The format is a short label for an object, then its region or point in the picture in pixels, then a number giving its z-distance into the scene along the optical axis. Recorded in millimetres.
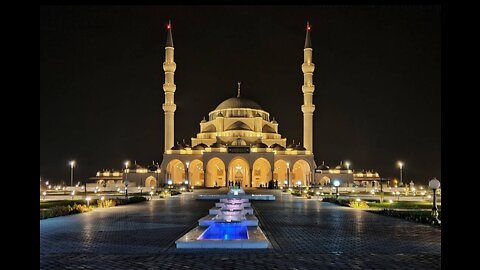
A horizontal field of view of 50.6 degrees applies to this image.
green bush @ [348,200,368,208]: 19714
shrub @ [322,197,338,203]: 23203
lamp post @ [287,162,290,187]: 53725
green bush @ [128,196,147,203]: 23131
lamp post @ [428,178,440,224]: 13572
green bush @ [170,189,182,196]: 33500
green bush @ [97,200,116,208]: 19875
